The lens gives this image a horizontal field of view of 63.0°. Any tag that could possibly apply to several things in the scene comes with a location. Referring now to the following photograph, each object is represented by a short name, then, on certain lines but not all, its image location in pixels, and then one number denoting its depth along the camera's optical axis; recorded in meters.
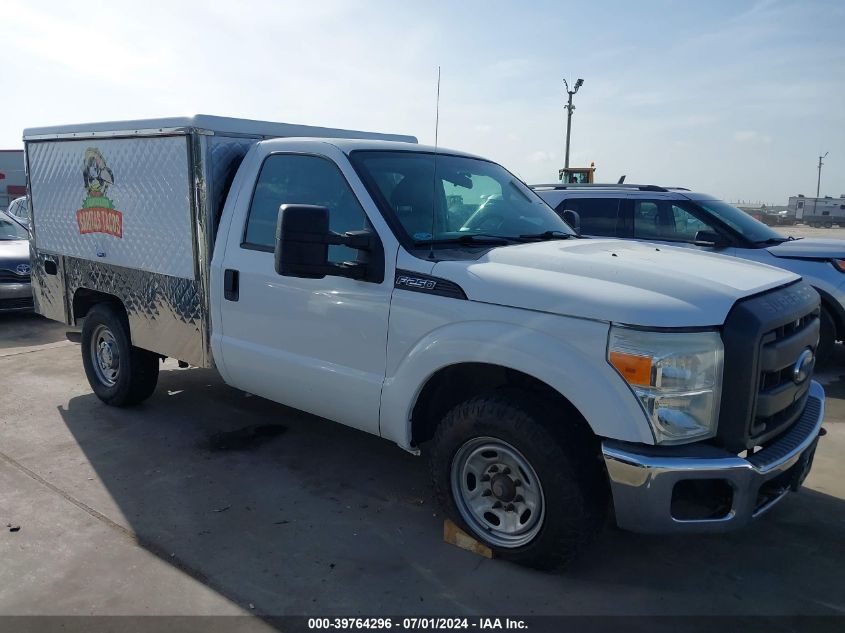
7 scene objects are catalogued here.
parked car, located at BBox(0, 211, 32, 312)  8.83
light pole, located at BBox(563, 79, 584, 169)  25.25
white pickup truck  2.75
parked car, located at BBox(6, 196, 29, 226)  13.84
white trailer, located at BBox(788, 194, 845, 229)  53.00
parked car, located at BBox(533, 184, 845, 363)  6.86
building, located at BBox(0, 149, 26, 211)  34.16
